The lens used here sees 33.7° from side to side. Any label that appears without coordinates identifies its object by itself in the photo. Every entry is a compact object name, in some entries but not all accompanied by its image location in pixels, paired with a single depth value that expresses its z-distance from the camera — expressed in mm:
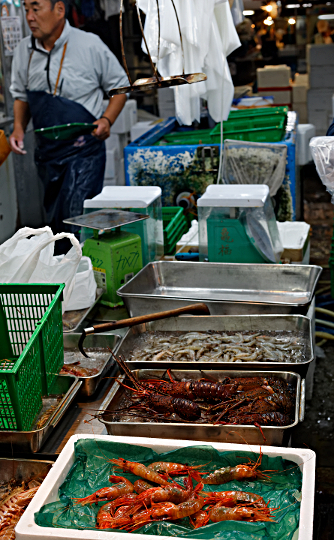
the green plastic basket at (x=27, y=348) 1690
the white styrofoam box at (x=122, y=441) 1282
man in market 4914
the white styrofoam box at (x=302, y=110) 11735
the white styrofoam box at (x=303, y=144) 6673
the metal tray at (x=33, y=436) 1732
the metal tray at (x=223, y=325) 2287
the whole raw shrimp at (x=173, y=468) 1537
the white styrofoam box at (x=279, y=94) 11182
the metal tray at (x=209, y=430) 1671
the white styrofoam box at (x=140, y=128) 7066
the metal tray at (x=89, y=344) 2336
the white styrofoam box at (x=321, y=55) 11523
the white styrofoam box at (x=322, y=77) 11508
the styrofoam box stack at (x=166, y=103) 8758
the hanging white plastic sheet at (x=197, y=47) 3326
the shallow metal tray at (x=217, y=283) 2625
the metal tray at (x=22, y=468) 1726
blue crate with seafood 5113
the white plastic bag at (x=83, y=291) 2666
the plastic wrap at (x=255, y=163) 5195
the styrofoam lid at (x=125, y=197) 3119
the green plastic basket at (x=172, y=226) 3754
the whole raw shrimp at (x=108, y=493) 1465
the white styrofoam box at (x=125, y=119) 7043
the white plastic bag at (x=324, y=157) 2750
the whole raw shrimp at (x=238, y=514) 1366
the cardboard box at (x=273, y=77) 11016
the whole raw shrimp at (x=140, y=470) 1519
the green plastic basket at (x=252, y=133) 5445
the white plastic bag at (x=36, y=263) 2385
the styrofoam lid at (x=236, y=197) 2992
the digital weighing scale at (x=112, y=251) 2822
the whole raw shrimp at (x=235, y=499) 1432
